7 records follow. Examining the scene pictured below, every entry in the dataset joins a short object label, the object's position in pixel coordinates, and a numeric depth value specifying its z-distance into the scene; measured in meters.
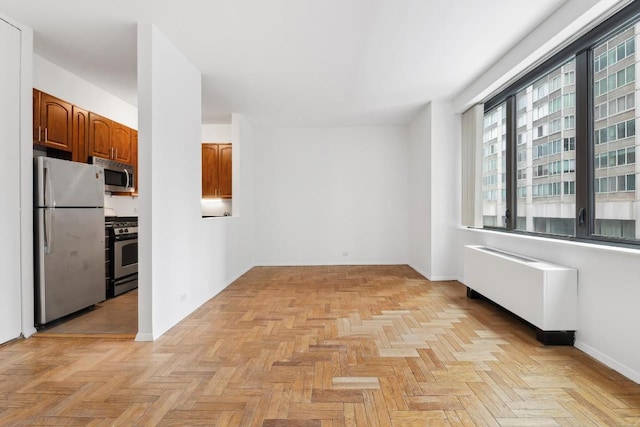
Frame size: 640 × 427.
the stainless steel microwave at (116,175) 5.04
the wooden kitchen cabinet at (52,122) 3.94
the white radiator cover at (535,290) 3.14
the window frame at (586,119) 2.96
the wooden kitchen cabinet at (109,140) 4.88
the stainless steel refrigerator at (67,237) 3.62
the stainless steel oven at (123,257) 5.03
